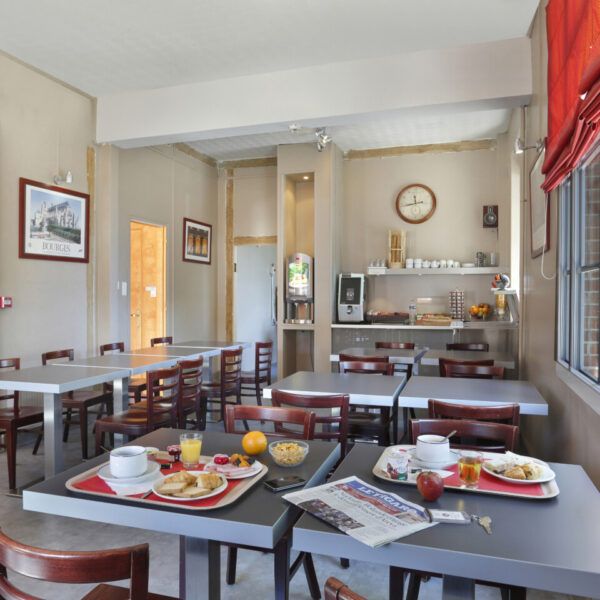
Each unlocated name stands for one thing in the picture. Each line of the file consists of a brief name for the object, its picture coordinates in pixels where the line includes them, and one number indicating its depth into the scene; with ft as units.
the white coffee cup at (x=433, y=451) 5.37
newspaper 3.82
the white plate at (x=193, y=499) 4.42
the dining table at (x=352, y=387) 9.30
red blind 6.20
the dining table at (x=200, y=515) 4.09
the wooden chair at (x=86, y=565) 3.44
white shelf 22.59
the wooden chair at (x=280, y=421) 7.18
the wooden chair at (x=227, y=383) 15.90
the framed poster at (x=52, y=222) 16.28
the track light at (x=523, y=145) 11.39
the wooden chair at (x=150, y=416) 11.25
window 8.38
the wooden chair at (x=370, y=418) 10.87
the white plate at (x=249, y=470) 5.03
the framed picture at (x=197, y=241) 25.26
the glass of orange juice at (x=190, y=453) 5.44
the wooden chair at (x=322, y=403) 8.11
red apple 4.49
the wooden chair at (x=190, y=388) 12.59
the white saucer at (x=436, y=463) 5.35
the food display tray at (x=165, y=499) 4.36
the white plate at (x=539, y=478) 4.88
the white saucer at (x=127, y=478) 4.85
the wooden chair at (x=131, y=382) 15.66
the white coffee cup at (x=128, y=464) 4.90
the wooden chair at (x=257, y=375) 18.38
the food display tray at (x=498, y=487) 4.63
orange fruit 5.86
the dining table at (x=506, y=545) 3.41
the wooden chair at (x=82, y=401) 13.19
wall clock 24.62
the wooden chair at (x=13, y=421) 11.28
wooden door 23.73
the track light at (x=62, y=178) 17.42
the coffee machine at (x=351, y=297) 22.93
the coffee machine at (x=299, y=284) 23.80
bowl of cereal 5.51
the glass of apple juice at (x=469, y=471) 4.87
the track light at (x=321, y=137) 18.40
